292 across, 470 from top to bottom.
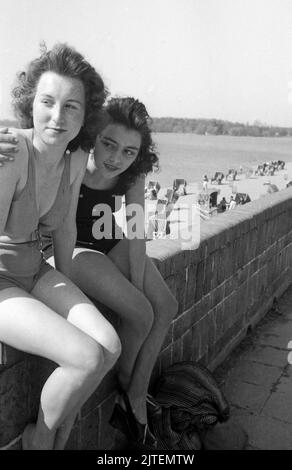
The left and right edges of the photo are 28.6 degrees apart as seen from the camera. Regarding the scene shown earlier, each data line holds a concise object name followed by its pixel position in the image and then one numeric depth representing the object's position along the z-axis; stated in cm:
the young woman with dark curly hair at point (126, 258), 265
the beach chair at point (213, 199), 2563
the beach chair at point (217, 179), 4650
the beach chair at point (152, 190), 3250
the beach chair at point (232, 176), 4957
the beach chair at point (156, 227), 1808
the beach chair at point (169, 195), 2971
